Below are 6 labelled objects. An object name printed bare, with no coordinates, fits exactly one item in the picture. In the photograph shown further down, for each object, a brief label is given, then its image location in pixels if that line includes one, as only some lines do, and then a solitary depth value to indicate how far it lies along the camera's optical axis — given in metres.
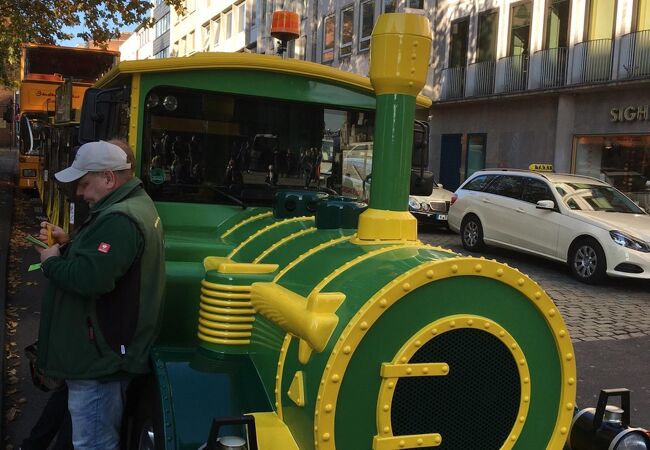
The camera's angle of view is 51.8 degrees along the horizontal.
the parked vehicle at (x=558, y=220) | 9.66
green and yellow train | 2.07
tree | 14.25
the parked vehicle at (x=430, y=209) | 14.73
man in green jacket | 2.49
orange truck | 15.58
